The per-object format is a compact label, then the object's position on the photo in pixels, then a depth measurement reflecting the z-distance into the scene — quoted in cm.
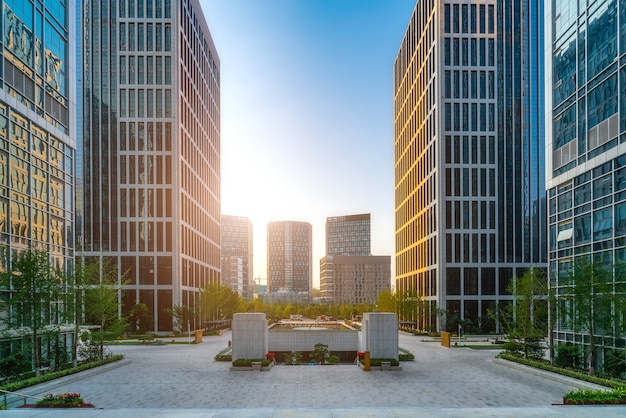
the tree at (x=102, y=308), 4212
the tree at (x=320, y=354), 4553
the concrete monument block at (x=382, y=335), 4206
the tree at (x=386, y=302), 9424
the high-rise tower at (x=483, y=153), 8394
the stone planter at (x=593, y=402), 2353
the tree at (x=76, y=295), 3806
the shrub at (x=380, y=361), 4053
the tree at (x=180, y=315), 7662
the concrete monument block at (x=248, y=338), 4169
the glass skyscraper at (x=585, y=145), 3572
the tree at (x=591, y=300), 3384
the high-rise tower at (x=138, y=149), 7975
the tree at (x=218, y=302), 8419
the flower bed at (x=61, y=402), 2422
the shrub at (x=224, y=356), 4573
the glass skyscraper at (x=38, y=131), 3612
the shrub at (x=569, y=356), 3812
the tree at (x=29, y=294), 3372
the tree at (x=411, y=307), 8794
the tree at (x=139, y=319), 7662
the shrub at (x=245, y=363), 4009
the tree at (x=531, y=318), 4238
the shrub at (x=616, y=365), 3366
